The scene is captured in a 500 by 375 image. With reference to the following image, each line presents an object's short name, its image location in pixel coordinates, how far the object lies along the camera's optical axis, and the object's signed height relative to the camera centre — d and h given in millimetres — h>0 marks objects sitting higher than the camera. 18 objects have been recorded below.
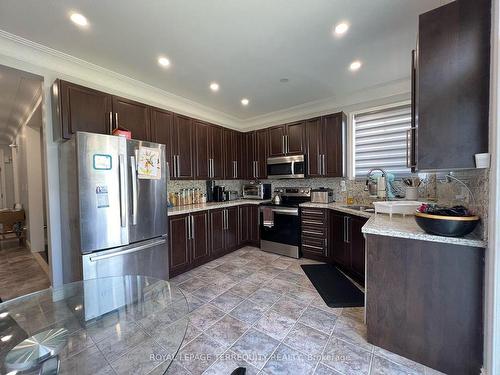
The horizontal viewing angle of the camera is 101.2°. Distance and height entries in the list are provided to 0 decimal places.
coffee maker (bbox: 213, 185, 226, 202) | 4156 -238
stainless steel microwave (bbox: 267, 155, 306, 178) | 3713 +272
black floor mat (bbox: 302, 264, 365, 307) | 2201 -1296
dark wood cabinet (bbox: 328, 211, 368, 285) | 2553 -871
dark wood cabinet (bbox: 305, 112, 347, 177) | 3350 +604
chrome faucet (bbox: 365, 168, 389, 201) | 2809 +42
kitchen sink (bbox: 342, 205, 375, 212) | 2672 -398
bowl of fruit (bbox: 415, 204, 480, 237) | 1270 -273
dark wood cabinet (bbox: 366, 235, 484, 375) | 1272 -835
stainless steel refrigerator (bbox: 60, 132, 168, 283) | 1958 -237
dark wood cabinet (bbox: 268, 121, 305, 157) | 3744 +800
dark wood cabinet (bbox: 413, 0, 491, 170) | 1216 +585
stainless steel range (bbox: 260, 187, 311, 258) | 3475 -762
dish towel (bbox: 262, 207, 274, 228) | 3697 -638
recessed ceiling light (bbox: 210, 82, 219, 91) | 3034 +1459
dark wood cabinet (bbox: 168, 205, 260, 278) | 2846 -851
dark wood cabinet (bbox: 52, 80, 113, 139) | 2158 +835
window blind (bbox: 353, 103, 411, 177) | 3057 +632
